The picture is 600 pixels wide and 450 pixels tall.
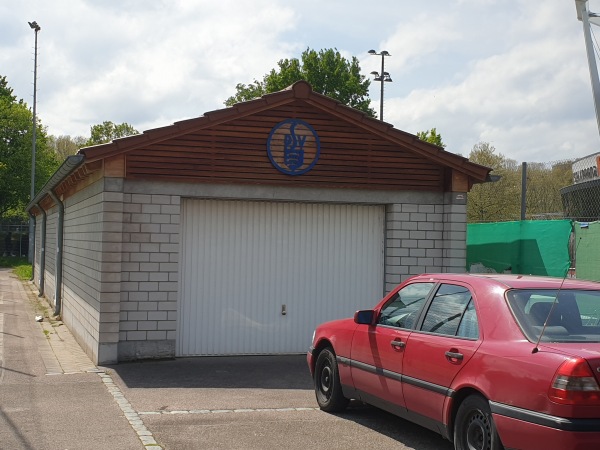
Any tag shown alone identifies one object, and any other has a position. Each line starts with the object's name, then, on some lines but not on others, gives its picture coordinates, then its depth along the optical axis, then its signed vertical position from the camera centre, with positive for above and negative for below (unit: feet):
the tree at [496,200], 82.38 +3.98
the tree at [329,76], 167.84 +33.44
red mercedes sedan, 16.33 -2.93
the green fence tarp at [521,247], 38.40 -0.44
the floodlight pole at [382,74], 132.57 +27.42
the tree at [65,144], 255.50 +27.52
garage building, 37.17 +0.44
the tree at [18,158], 169.27 +15.10
